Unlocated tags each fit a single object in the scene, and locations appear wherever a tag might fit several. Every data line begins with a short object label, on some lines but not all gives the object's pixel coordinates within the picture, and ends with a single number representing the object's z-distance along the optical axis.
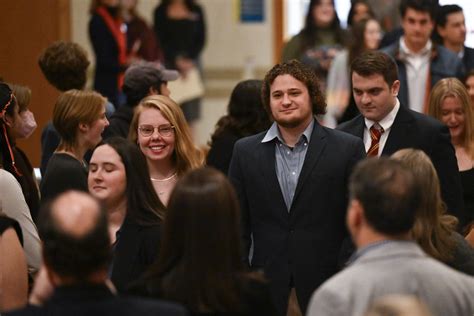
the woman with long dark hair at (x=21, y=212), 9.79
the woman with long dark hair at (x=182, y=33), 23.44
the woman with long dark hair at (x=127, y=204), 9.11
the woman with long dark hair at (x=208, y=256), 7.13
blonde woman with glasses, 11.51
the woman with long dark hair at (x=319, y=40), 19.24
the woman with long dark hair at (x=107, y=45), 19.33
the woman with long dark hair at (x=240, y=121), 12.55
